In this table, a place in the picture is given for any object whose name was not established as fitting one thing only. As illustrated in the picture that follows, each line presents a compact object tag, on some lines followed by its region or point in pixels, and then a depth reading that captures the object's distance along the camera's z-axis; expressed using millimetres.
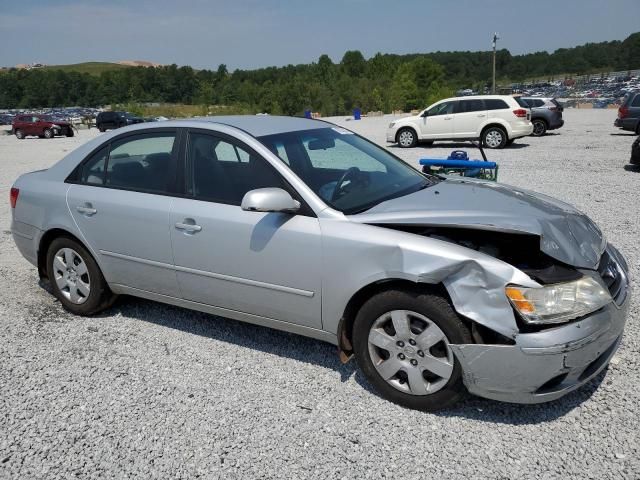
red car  32750
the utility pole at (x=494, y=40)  42681
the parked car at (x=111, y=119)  36719
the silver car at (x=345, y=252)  2750
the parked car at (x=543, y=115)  20078
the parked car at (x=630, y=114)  17391
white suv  16500
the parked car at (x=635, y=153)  11241
